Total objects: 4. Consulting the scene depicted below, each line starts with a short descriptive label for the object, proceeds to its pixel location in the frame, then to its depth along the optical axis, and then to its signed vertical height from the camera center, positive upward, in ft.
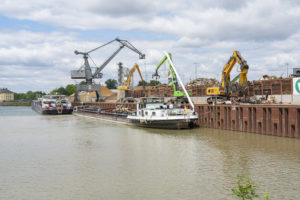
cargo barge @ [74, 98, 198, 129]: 98.12 -5.15
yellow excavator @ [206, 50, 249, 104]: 110.22 +6.40
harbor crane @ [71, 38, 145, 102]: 261.65 +25.03
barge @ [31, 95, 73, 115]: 204.02 -3.81
